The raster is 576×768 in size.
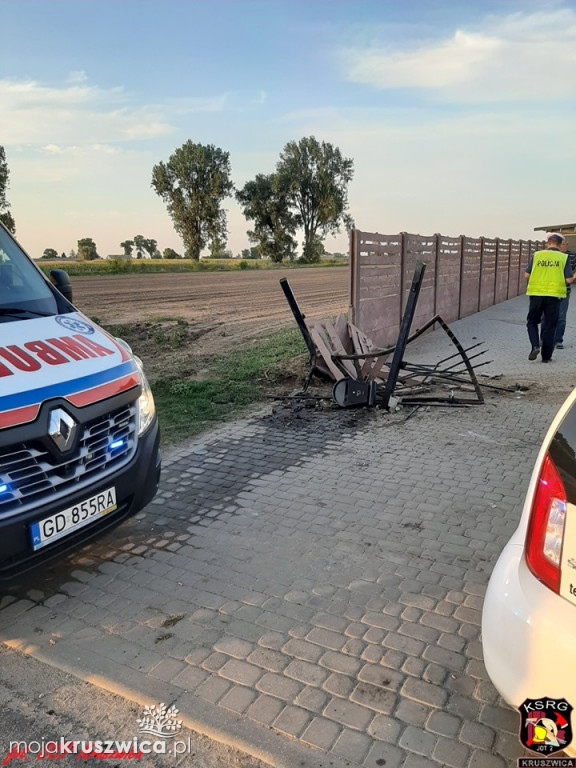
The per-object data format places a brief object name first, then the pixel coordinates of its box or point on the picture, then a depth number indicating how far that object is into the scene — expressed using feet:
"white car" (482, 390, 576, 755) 5.90
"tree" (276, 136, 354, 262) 250.98
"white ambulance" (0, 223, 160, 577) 9.43
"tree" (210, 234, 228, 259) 235.81
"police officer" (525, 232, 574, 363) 30.42
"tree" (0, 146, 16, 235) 150.20
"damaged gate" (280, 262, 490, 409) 22.93
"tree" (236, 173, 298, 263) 242.37
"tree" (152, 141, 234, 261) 232.12
